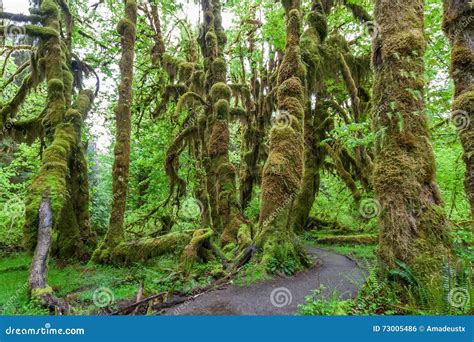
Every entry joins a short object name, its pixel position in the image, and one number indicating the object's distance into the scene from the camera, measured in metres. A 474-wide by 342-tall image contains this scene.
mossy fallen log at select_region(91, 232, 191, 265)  9.93
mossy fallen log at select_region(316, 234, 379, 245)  12.84
